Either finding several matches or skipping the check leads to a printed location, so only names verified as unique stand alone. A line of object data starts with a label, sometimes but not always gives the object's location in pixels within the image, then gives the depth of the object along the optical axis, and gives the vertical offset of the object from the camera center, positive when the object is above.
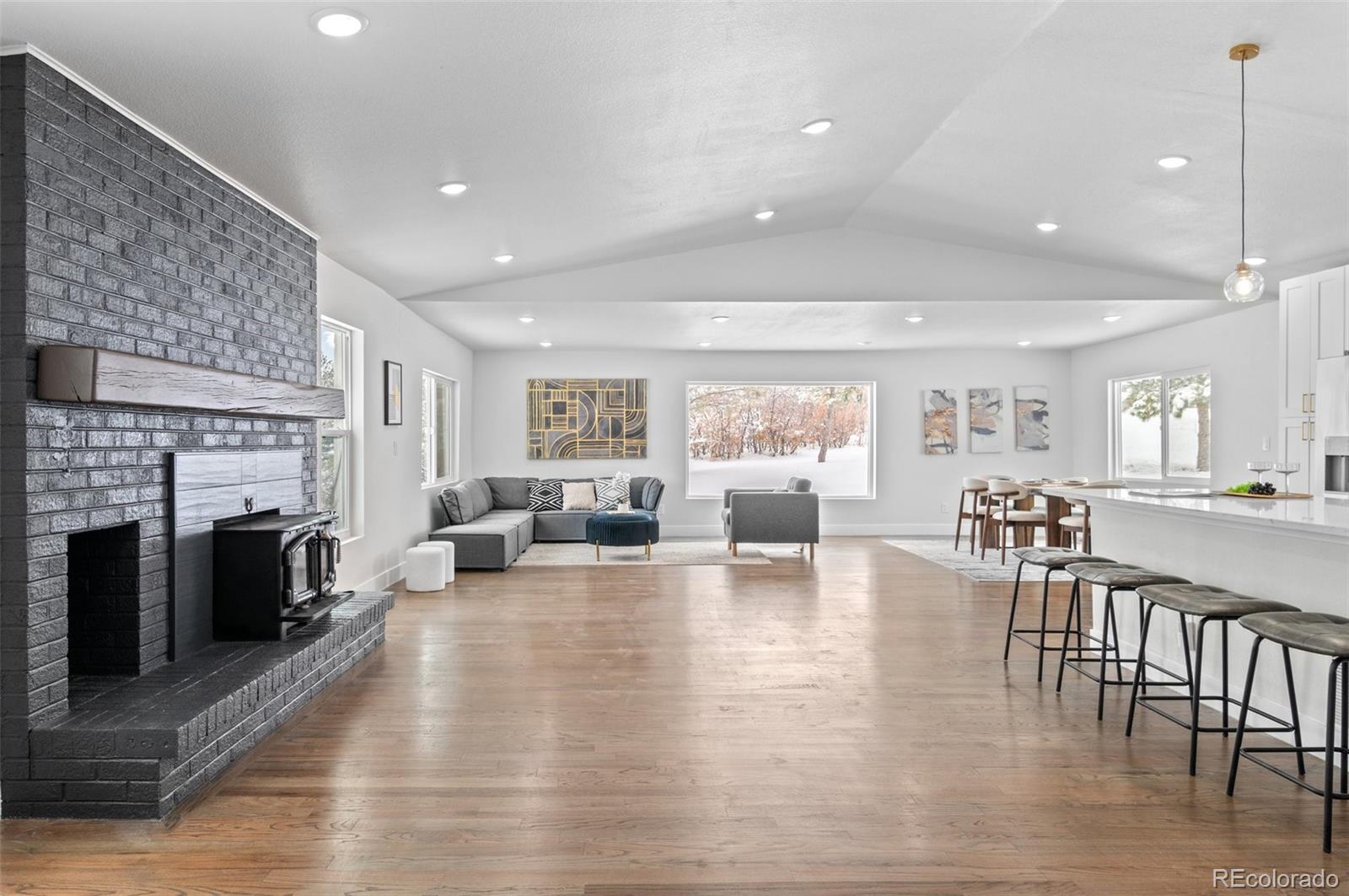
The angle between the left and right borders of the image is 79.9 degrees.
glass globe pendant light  3.48 +0.73
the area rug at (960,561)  7.32 -1.16
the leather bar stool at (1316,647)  2.31 -0.59
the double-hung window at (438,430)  8.59 +0.19
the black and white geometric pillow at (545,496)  9.75 -0.60
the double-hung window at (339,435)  5.52 +0.08
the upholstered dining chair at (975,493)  8.83 -0.54
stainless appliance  5.41 +0.13
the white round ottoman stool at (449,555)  6.75 -0.92
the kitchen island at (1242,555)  2.99 -0.49
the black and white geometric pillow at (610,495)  9.71 -0.59
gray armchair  8.27 -0.73
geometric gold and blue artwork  10.41 +0.38
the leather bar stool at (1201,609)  2.82 -0.58
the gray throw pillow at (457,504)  7.95 -0.58
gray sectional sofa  7.50 -0.79
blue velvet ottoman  8.22 -0.85
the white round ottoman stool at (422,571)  6.49 -1.00
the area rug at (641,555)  8.11 -1.16
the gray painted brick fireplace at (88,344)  2.53 +0.27
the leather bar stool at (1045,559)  3.99 -0.57
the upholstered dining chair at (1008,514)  8.10 -0.72
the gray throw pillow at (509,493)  9.75 -0.56
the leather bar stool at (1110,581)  3.35 -0.58
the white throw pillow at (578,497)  9.73 -0.61
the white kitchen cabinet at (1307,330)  5.54 +0.83
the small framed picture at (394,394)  6.46 +0.43
